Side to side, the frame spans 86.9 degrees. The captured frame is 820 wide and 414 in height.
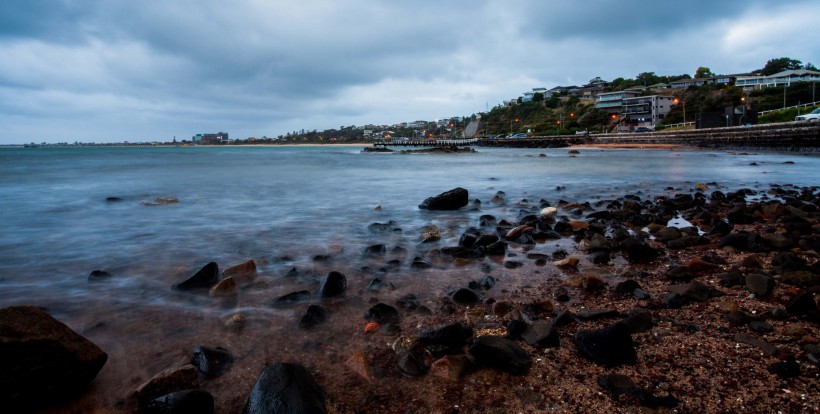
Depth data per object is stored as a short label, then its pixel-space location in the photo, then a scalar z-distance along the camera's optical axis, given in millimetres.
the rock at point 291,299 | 4184
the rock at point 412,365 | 2785
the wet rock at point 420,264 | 5315
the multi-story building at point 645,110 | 103438
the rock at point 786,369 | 2510
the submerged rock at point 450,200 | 10352
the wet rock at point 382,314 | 3705
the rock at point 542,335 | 3049
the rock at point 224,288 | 4527
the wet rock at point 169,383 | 2621
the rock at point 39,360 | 2416
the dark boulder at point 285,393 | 2258
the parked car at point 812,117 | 36203
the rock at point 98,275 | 5227
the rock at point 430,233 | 6956
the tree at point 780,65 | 120625
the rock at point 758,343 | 2797
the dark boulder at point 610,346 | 2751
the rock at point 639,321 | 3232
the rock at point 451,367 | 2719
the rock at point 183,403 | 2383
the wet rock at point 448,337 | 3105
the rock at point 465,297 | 4078
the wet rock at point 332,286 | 4391
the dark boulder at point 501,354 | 2725
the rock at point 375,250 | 6133
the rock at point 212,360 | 2912
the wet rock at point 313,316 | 3645
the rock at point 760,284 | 3773
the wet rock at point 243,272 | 5086
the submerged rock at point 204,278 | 4769
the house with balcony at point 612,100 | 116919
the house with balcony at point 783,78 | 99938
